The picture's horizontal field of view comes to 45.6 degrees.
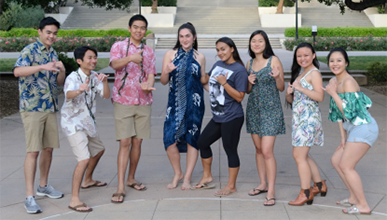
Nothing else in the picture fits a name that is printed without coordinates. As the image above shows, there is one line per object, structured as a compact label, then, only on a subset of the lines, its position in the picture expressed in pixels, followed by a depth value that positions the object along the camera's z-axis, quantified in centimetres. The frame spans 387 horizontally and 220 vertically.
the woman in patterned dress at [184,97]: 511
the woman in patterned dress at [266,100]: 474
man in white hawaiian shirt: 465
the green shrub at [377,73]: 1401
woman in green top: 431
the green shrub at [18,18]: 3703
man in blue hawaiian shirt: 461
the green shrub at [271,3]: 4350
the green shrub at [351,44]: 2708
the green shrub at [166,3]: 4452
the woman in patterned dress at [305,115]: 455
